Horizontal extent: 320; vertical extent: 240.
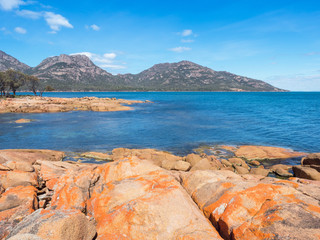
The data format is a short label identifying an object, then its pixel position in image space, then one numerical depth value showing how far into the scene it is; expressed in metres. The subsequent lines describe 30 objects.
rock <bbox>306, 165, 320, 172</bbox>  16.95
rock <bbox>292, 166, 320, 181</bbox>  14.62
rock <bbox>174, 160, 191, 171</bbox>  15.95
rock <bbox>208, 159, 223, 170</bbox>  16.92
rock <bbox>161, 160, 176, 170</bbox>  16.42
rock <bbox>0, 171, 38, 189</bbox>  9.96
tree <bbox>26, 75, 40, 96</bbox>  99.68
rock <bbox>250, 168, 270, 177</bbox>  17.05
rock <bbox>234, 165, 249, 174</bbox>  17.52
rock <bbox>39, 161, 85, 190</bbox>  10.57
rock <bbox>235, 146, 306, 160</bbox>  22.03
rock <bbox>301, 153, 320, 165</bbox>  17.90
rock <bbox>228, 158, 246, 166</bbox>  19.69
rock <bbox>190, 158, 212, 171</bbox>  15.79
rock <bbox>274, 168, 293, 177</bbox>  17.17
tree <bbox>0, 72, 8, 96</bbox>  83.36
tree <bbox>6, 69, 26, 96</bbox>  88.36
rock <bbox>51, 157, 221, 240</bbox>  6.32
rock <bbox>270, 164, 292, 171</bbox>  18.53
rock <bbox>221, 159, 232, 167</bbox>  19.39
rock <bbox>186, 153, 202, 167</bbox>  18.32
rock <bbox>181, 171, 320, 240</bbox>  5.50
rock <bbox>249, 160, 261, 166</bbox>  20.23
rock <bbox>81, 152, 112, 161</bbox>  20.98
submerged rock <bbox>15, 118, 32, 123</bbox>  44.19
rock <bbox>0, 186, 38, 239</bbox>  7.12
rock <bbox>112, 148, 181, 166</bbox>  19.85
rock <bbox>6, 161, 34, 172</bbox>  12.07
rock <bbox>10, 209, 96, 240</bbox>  5.42
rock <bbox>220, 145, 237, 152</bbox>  24.56
